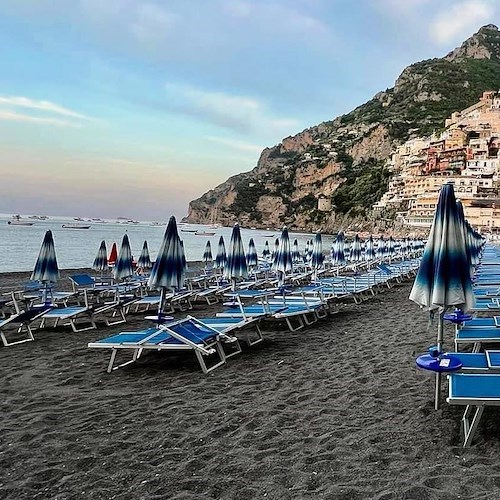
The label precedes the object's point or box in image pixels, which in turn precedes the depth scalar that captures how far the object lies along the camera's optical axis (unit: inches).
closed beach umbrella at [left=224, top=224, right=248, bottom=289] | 344.8
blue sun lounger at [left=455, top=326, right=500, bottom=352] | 188.5
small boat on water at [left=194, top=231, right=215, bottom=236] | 4385.6
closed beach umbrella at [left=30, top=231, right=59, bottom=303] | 362.9
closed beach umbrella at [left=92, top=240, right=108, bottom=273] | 606.2
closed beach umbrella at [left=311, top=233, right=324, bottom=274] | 533.5
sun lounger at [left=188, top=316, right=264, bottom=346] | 254.2
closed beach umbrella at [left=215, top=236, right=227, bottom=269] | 609.3
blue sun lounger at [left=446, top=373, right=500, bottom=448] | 122.3
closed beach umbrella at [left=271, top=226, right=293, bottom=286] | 399.2
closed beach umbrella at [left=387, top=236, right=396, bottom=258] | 969.7
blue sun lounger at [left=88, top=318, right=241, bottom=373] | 219.3
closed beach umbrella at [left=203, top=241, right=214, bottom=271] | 767.7
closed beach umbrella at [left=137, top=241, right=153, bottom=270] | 627.9
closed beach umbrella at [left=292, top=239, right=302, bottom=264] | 833.8
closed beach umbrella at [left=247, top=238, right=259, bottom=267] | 660.4
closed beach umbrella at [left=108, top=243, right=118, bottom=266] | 743.1
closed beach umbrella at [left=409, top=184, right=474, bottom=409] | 151.9
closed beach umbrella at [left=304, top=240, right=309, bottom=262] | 869.8
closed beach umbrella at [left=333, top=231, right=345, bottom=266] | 634.2
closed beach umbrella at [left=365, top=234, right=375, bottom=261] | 806.8
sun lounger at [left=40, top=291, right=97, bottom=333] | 319.6
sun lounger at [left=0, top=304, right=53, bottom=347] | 291.4
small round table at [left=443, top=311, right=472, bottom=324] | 203.2
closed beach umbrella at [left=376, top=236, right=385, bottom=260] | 902.9
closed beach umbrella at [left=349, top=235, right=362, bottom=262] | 734.9
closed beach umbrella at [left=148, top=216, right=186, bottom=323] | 251.9
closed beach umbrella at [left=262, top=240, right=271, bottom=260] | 973.8
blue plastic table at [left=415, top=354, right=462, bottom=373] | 145.5
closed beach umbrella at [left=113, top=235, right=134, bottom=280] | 450.3
